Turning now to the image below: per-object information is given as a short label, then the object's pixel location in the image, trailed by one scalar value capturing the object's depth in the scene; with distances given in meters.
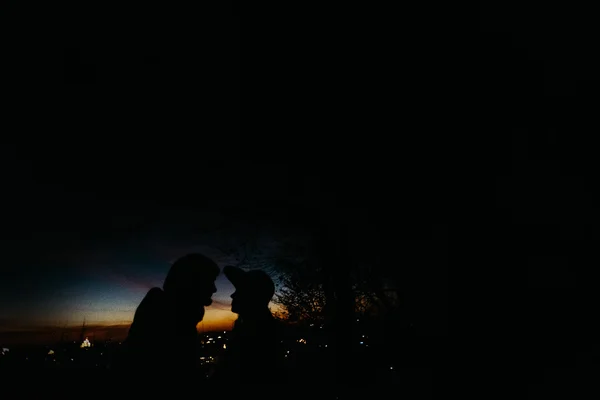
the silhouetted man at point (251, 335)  3.82
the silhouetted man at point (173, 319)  3.10
